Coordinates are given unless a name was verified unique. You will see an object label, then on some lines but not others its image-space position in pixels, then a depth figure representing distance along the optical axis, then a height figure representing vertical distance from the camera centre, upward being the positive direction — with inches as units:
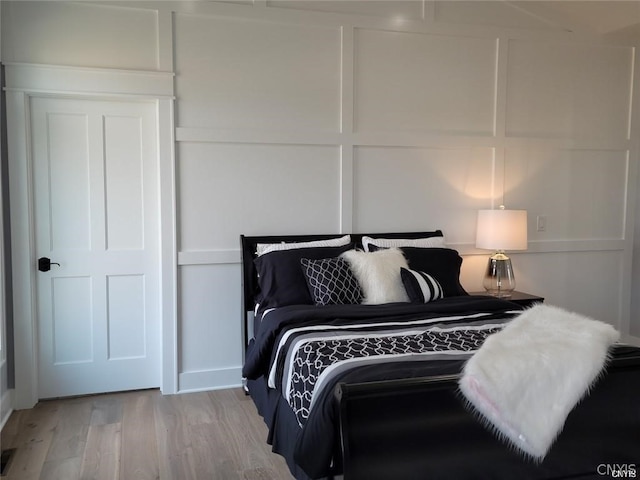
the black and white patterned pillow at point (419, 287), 128.4 -18.4
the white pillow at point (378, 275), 128.6 -15.8
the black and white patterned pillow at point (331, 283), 125.9 -17.2
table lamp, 155.9 -9.1
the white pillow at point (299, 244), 141.5 -9.7
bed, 72.2 -25.0
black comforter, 74.5 -22.9
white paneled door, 137.9 -9.2
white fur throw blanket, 70.8 -22.7
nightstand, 150.6 -25.0
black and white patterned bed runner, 85.7 -23.0
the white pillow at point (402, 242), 150.5 -9.5
